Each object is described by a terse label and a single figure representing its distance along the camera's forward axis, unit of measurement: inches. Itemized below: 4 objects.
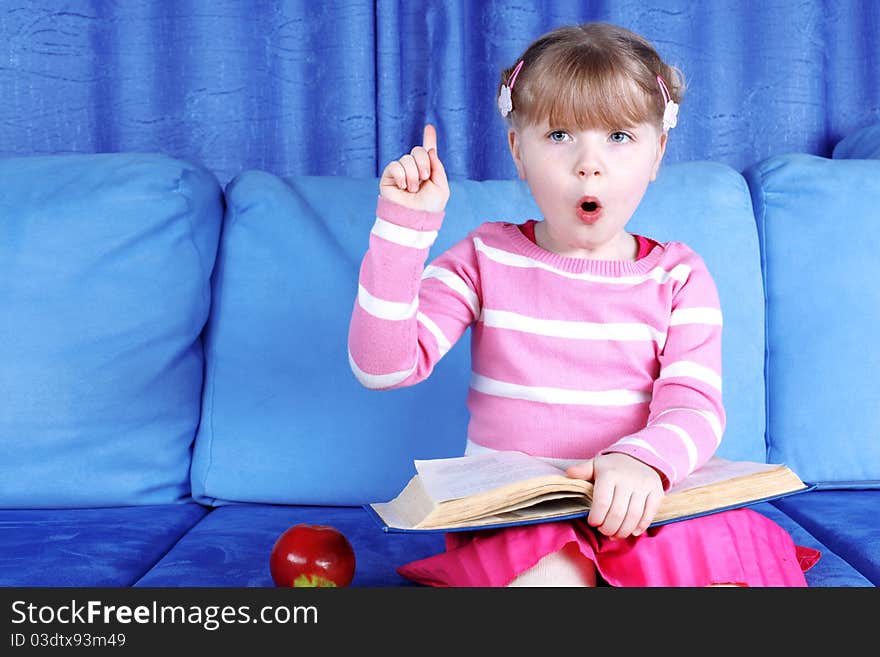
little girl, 37.0
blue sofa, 53.1
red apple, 38.9
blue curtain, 70.0
